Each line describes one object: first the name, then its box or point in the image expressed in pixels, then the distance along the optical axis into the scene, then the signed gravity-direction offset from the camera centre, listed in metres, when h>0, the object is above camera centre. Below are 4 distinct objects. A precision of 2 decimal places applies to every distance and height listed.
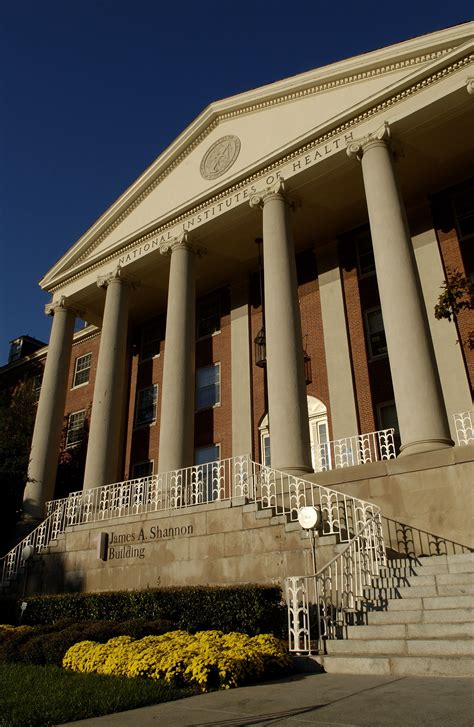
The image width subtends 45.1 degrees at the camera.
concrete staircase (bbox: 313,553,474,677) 7.19 -0.02
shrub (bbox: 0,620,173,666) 9.98 -0.14
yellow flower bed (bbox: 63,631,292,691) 7.40 -0.39
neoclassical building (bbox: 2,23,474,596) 16.28 +13.24
